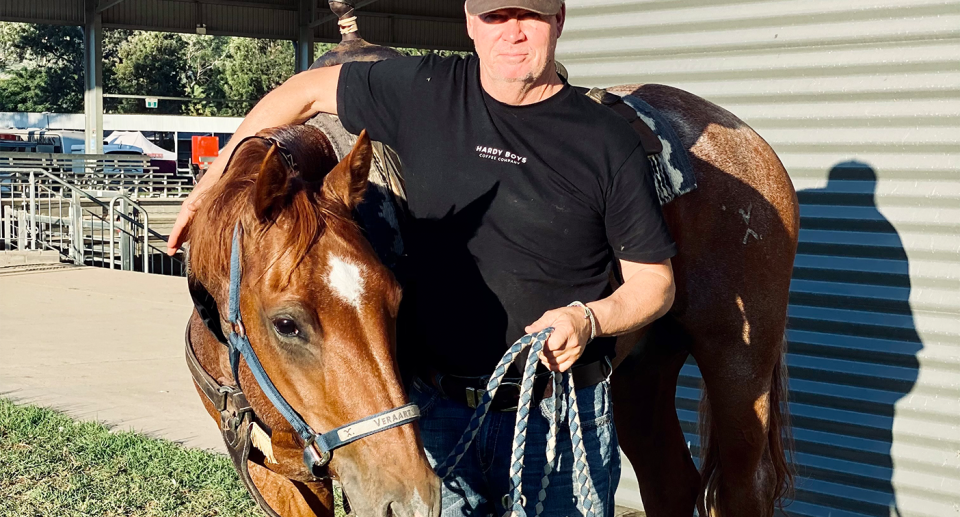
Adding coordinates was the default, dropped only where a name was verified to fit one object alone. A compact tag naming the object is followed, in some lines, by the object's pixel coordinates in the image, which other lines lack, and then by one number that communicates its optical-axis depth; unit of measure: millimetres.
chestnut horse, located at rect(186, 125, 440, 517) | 1939
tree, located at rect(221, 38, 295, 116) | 49250
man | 2318
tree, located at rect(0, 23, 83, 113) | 50219
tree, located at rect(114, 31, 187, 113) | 50781
